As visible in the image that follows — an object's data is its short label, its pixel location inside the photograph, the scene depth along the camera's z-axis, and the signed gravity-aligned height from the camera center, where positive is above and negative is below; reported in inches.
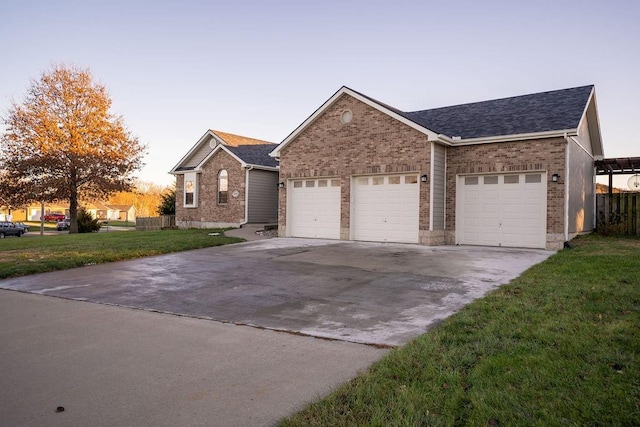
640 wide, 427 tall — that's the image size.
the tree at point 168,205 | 1279.5 +26.8
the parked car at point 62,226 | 1718.8 -48.6
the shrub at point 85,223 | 1259.2 -26.7
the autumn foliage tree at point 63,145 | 1175.0 +189.5
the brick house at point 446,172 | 559.2 +61.3
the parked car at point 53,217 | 2304.6 -17.8
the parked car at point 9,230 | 1344.2 -51.3
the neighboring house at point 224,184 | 970.7 +71.5
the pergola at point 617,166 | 743.7 +91.1
